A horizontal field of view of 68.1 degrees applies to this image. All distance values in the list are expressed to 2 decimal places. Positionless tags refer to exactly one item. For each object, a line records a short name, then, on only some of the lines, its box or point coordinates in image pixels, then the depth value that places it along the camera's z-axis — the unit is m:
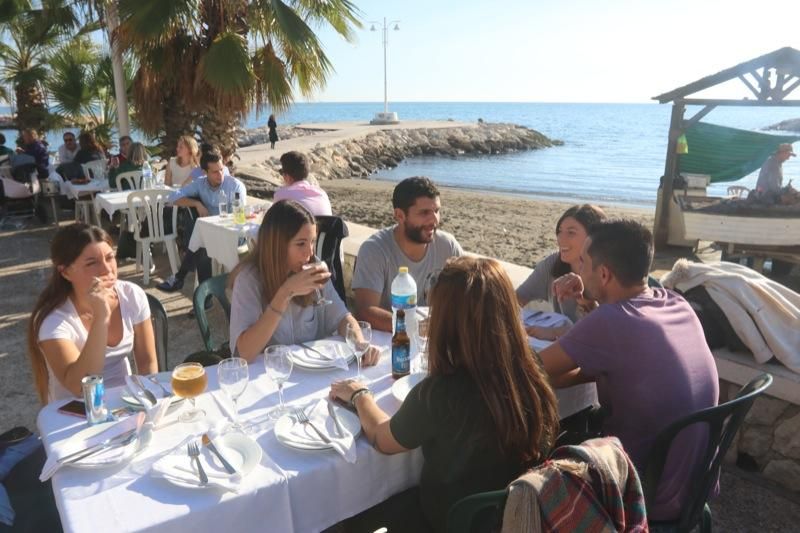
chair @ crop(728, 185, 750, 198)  9.23
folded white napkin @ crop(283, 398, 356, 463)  1.79
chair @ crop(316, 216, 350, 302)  4.97
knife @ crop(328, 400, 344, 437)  1.88
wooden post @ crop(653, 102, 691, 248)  9.13
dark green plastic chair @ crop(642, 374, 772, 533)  1.90
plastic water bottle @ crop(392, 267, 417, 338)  2.77
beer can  1.93
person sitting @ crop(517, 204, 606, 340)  3.23
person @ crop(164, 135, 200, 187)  8.09
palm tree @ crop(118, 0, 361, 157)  8.34
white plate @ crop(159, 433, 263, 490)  1.66
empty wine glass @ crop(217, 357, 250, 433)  1.94
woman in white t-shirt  2.36
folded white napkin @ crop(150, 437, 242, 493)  1.61
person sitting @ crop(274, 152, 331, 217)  5.65
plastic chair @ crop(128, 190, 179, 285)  6.74
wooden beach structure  7.48
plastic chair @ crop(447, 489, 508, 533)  1.58
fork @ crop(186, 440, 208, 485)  1.61
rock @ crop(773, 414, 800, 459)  3.04
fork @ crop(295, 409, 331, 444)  1.82
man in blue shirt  6.69
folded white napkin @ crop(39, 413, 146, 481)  1.68
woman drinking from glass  2.57
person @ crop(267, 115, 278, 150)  26.00
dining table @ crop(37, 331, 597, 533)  1.53
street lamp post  46.52
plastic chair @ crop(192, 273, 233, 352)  3.15
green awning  9.16
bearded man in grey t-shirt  3.38
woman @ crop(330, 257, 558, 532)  1.67
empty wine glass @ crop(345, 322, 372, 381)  2.34
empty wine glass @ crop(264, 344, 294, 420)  2.01
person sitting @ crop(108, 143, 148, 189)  8.47
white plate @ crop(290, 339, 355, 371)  2.39
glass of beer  1.99
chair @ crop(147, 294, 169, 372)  3.05
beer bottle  2.31
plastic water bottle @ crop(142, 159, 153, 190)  7.72
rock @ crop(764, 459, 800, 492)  3.05
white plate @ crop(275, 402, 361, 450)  1.79
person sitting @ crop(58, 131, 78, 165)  11.04
